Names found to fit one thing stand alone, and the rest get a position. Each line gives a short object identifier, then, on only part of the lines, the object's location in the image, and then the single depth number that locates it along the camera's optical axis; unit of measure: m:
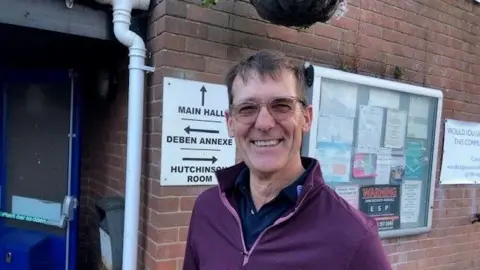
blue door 3.32
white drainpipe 2.55
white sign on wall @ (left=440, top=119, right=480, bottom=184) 4.16
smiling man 1.30
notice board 3.19
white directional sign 2.54
